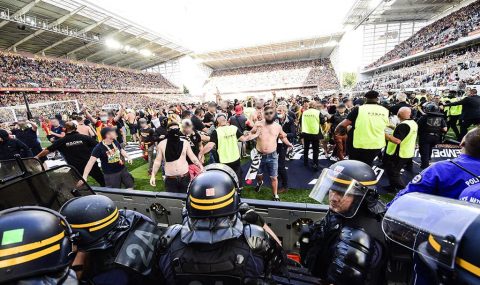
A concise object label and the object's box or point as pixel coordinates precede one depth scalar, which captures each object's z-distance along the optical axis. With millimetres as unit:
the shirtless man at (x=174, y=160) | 3830
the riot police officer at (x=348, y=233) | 1238
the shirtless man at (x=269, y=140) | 4535
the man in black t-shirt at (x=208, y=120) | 6918
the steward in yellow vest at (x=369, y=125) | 4000
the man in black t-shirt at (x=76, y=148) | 4363
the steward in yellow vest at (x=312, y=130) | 6055
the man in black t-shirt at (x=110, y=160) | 4191
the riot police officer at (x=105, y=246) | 1420
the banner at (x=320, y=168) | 5389
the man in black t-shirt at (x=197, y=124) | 5977
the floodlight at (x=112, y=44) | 31266
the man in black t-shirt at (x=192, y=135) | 4804
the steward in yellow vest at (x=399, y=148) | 4293
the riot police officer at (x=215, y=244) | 1266
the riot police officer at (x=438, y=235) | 670
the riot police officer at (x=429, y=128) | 5164
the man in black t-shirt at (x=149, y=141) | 6134
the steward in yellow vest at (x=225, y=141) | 4508
